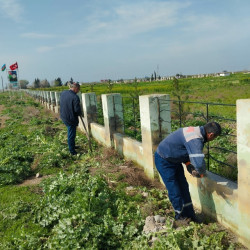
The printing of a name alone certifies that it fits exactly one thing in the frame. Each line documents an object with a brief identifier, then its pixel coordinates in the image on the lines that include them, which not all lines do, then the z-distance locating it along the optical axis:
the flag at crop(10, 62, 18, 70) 32.62
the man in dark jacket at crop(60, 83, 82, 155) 7.32
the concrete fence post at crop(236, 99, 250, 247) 3.01
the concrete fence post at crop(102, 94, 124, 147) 7.46
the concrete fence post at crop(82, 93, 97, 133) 9.44
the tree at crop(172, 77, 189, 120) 9.70
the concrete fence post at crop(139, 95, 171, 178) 5.07
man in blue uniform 3.33
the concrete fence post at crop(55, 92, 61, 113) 16.31
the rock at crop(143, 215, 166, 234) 3.39
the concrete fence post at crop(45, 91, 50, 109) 21.30
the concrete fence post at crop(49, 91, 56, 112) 18.86
